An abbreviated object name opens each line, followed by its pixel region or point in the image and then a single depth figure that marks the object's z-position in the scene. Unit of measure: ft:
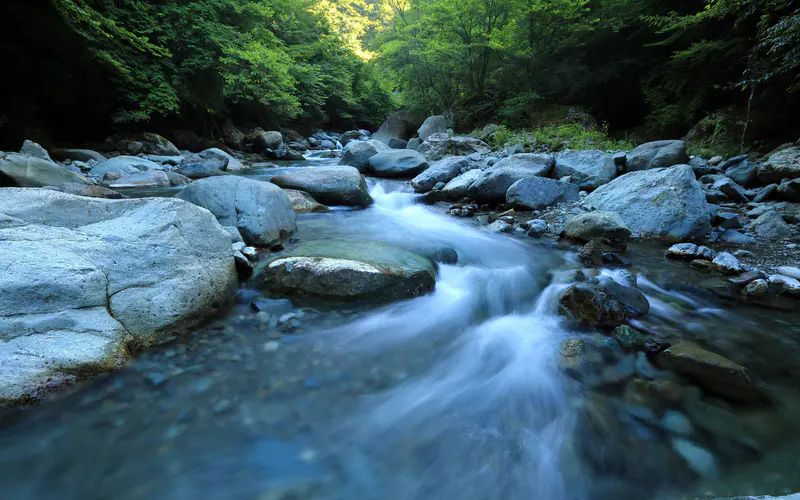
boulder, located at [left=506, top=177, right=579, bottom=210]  21.83
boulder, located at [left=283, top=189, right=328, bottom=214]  21.29
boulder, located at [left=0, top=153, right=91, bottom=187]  18.20
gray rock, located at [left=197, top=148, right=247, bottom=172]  37.76
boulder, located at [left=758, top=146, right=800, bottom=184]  18.97
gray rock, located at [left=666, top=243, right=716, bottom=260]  13.89
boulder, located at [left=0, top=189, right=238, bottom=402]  6.53
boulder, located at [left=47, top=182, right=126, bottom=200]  16.69
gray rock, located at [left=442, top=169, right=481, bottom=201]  25.59
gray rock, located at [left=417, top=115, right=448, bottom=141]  54.52
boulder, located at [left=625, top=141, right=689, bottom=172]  22.59
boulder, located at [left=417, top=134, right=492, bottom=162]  39.88
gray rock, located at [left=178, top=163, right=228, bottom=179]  32.40
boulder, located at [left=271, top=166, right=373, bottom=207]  22.90
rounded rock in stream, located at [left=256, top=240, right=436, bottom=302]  10.71
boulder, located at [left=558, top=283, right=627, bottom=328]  9.55
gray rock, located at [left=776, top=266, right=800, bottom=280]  11.63
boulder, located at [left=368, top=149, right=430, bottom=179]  32.42
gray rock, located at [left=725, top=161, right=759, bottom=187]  21.40
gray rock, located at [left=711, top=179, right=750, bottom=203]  19.47
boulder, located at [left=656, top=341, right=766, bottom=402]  7.04
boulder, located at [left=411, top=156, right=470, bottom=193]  28.17
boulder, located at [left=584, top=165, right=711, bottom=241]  15.96
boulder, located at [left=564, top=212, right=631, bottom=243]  15.94
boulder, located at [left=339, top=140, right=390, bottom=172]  35.70
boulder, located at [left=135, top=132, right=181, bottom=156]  41.88
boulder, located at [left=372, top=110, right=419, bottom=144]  66.44
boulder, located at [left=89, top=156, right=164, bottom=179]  28.50
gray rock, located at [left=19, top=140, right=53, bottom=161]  26.37
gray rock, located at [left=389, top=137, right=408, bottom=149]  56.65
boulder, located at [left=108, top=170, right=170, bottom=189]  26.07
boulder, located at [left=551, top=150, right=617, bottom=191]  23.04
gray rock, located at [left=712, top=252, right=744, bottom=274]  12.46
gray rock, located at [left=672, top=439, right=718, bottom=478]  5.64
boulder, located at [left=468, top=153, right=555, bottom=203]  22.86
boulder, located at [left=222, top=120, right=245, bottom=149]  56.70
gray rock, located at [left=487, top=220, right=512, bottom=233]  19.02
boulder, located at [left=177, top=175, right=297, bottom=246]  14.49
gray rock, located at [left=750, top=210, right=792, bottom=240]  15.03
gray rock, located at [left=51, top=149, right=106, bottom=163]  32.50
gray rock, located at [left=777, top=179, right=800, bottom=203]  17.77
